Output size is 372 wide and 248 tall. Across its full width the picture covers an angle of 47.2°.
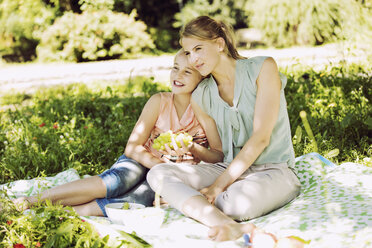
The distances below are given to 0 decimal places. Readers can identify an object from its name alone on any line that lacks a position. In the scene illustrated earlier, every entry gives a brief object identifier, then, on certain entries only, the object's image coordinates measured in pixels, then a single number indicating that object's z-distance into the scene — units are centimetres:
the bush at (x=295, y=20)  1087
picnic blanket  200
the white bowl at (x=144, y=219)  220
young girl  258
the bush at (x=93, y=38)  1046
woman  232
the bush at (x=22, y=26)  1171
